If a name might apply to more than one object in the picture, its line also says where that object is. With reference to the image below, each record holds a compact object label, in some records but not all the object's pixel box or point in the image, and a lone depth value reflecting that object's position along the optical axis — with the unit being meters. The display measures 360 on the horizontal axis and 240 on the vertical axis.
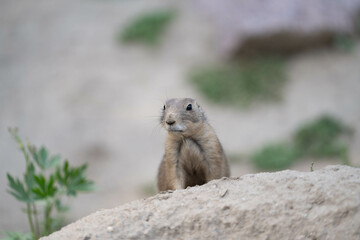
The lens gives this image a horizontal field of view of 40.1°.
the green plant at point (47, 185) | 5.08
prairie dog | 5.29
